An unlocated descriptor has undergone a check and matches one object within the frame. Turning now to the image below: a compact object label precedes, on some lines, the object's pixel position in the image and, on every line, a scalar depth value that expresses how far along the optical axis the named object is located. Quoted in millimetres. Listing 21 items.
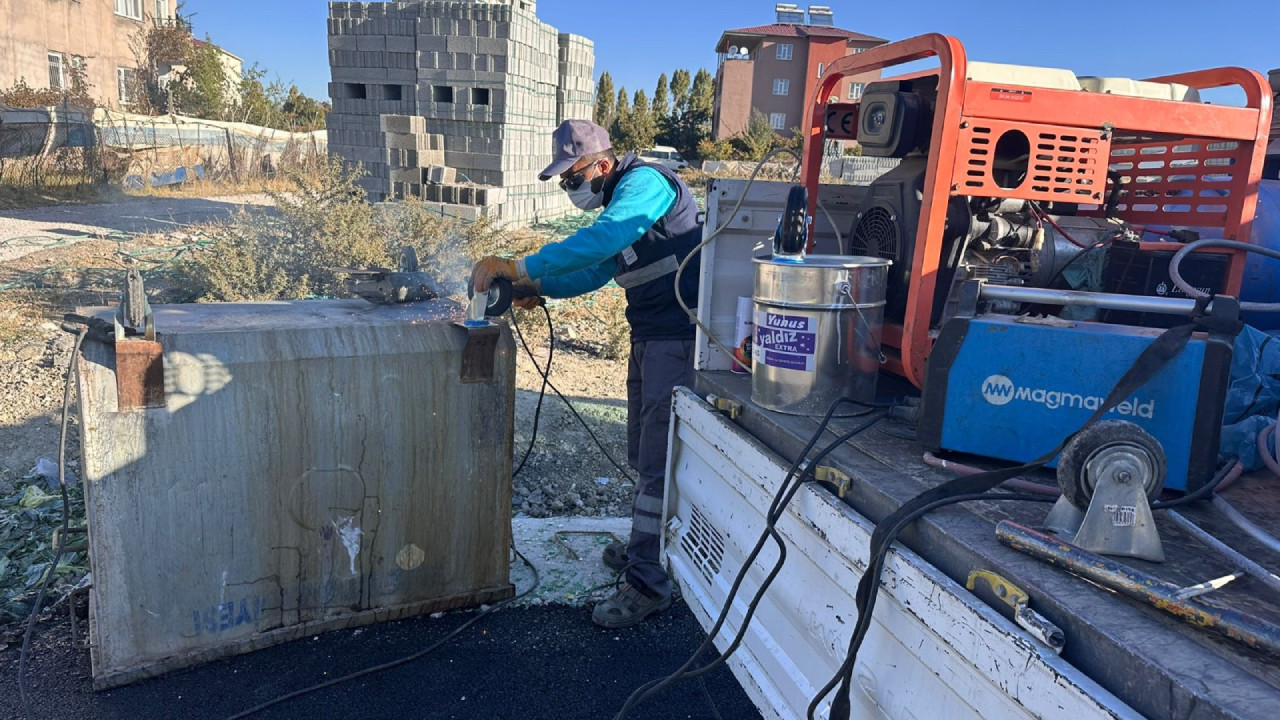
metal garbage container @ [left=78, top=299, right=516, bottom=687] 2447
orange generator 2033
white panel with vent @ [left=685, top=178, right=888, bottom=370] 2545
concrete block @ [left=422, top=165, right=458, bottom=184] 11234
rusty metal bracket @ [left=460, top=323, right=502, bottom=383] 2816
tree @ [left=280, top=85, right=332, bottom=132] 32531
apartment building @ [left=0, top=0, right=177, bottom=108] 23875
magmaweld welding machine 1599
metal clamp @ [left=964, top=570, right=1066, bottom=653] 1124
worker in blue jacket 3121
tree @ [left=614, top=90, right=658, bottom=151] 39156
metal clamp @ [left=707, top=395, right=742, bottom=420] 2256
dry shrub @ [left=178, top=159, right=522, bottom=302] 6637
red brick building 45469
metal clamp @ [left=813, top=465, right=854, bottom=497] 1703
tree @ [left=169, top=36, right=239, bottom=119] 28562
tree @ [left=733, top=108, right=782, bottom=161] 34531
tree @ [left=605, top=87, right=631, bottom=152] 39938
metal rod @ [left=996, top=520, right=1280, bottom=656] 1082
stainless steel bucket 2072
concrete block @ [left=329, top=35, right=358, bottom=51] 11836
